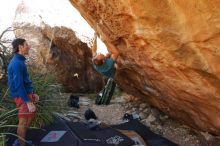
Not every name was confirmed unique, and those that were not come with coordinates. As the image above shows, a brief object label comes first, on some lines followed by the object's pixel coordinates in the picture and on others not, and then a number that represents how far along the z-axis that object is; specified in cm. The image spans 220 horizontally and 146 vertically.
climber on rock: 298
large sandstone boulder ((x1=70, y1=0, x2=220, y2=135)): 204
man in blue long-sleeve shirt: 255
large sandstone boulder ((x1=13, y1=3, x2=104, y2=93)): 476
